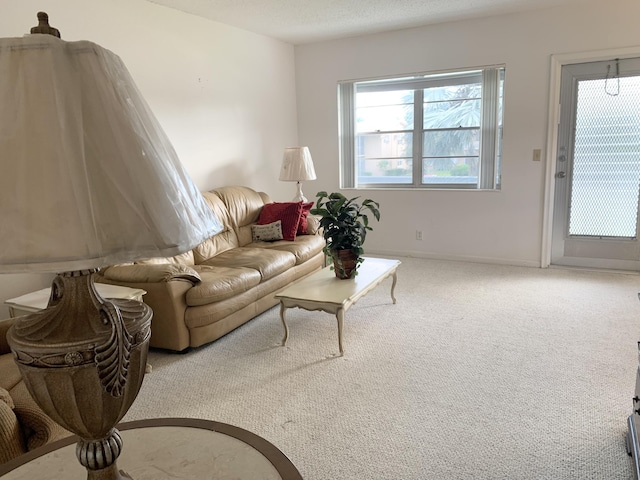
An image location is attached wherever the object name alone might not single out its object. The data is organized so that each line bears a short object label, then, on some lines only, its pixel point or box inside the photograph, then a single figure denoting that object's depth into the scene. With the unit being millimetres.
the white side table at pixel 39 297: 2609
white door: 4301
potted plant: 3199
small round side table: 1029
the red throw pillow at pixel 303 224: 4516
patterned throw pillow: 4359
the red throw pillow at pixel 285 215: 4375
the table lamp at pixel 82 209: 651
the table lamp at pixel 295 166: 4930
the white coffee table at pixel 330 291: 2875
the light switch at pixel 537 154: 4680
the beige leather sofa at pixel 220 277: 2934
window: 4961
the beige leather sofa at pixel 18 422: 1377
